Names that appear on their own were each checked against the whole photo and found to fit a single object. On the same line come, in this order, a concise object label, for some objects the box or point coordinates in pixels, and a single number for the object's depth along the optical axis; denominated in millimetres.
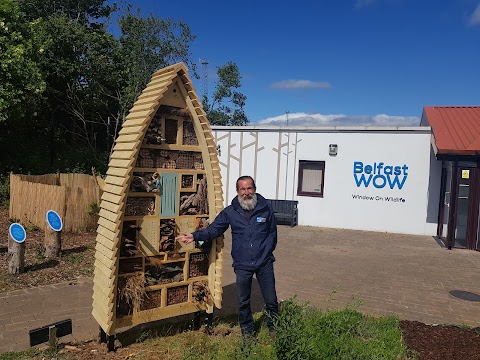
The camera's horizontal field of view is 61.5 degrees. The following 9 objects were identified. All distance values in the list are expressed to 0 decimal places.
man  4297
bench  14266
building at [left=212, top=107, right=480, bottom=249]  13070
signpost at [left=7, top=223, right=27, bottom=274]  6680
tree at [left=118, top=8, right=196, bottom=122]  19453
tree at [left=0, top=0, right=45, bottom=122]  13594
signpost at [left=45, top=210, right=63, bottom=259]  7750
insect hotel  3998
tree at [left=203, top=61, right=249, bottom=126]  27922
